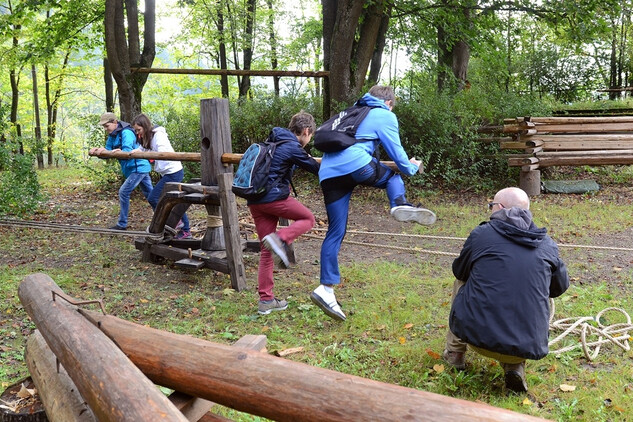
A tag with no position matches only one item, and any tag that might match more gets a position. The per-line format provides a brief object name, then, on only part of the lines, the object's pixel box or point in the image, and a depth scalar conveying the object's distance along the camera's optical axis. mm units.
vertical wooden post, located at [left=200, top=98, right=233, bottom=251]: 6438
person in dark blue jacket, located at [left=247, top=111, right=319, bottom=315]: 5395
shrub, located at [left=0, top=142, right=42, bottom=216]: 10648
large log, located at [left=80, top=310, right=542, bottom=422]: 1957
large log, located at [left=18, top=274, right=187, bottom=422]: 2094
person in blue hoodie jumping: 4973
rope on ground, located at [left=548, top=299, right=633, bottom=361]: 4430
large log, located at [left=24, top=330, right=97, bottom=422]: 2688
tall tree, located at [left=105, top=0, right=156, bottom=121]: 12375
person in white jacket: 7844
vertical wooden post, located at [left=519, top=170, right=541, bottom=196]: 11750
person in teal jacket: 8281
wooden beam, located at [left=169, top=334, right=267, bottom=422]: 2684
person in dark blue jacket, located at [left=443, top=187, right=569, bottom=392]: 3623
